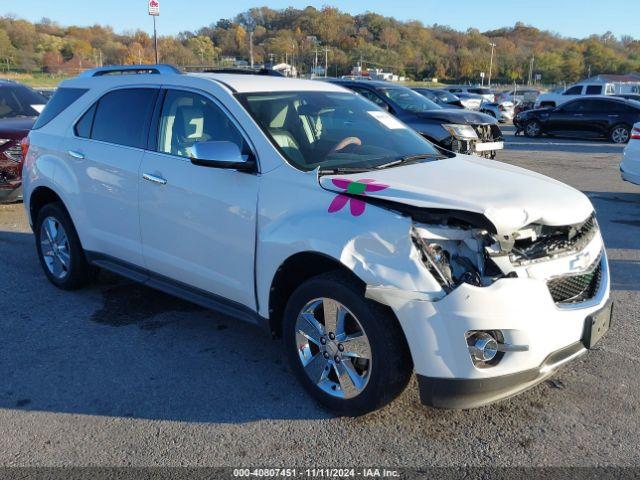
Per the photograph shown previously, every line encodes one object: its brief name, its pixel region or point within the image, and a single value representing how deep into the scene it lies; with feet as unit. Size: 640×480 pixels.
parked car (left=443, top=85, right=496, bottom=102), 136.98
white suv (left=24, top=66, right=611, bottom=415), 9.39
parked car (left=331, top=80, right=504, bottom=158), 34.68
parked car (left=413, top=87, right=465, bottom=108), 88.08
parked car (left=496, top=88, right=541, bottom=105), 136.22
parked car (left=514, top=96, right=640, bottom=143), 65.57
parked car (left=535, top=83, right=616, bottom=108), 88.23
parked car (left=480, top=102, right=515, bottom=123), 101.34
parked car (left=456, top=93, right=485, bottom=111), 108.88
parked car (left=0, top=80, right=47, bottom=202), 27.43
